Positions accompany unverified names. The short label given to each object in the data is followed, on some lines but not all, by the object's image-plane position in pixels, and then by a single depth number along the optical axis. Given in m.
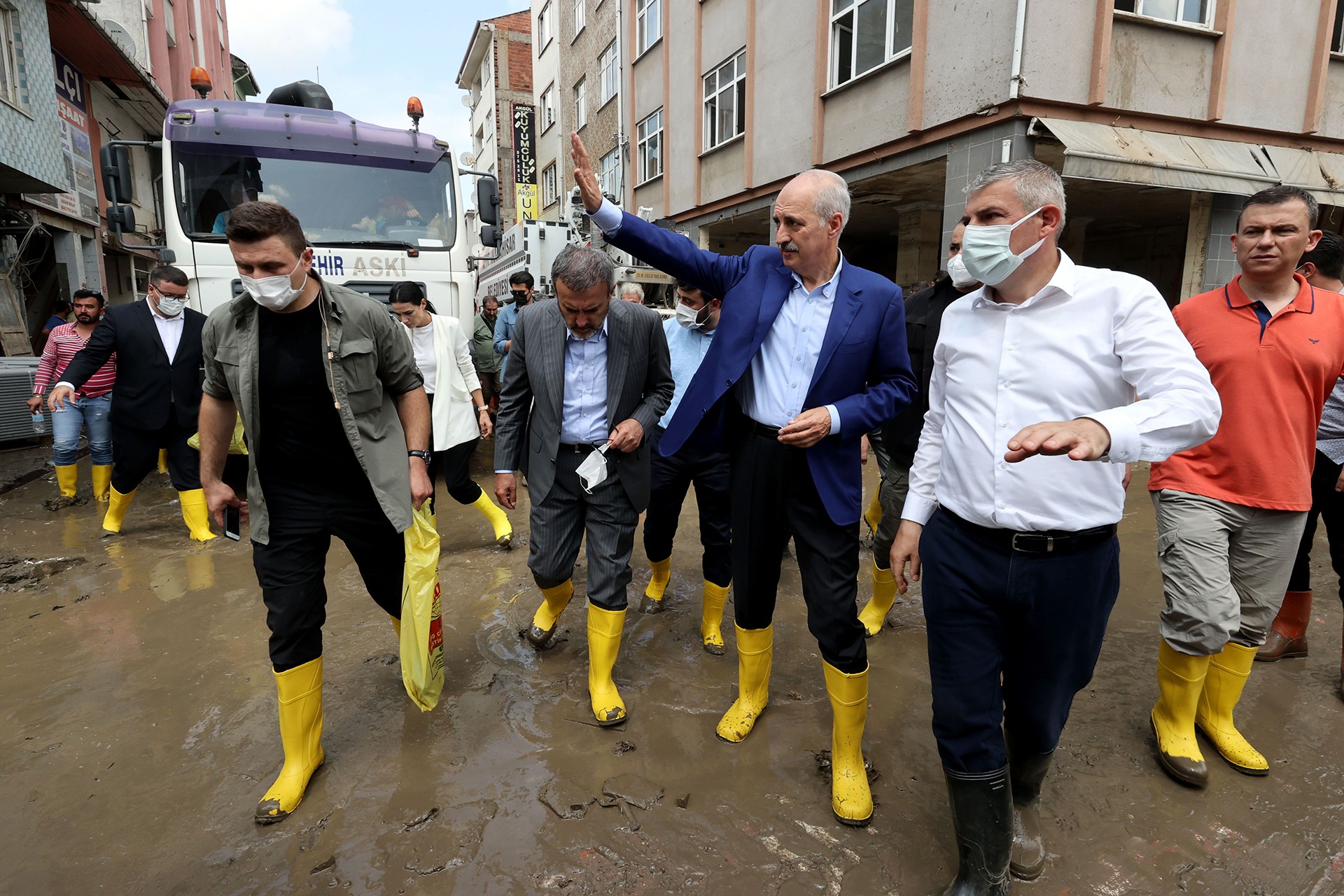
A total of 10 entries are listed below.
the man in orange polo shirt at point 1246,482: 2.63
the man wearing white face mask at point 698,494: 3.76
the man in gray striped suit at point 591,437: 3.15
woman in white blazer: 5.04
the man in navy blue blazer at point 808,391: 2.47
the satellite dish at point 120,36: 14.84
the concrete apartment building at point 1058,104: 8.34
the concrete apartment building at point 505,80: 32.56
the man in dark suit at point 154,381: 5.22
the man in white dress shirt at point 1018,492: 1.83
